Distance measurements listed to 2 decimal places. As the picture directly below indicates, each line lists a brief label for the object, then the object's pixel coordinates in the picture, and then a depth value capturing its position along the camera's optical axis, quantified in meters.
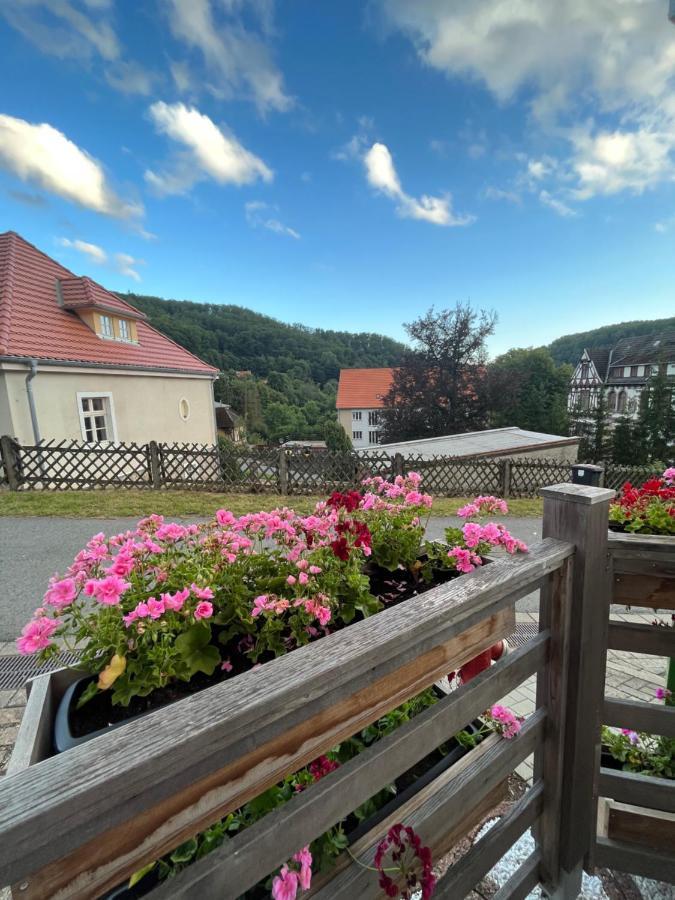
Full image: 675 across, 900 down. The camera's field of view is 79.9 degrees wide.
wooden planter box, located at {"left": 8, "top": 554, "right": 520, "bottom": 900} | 0.53
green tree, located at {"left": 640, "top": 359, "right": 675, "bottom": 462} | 26.98
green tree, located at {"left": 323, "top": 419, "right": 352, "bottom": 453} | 32.62
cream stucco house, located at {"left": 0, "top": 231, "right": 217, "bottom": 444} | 9.02
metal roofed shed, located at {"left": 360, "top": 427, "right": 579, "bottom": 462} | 12.24
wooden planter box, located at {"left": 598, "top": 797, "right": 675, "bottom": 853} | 1.29
